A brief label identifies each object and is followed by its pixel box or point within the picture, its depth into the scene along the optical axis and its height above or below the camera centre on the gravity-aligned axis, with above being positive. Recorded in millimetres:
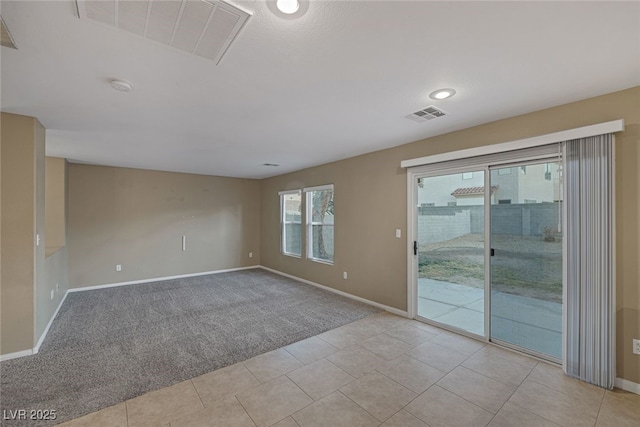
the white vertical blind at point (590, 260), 2223 -399
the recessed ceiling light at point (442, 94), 2262 +1034
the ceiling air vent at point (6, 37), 1473 +1022
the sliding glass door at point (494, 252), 2668 -440
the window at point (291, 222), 6094 -177
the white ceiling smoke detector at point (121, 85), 2068 +1016
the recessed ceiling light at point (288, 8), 1310 +1034
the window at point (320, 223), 5301 -179
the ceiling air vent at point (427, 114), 2652 +1032
